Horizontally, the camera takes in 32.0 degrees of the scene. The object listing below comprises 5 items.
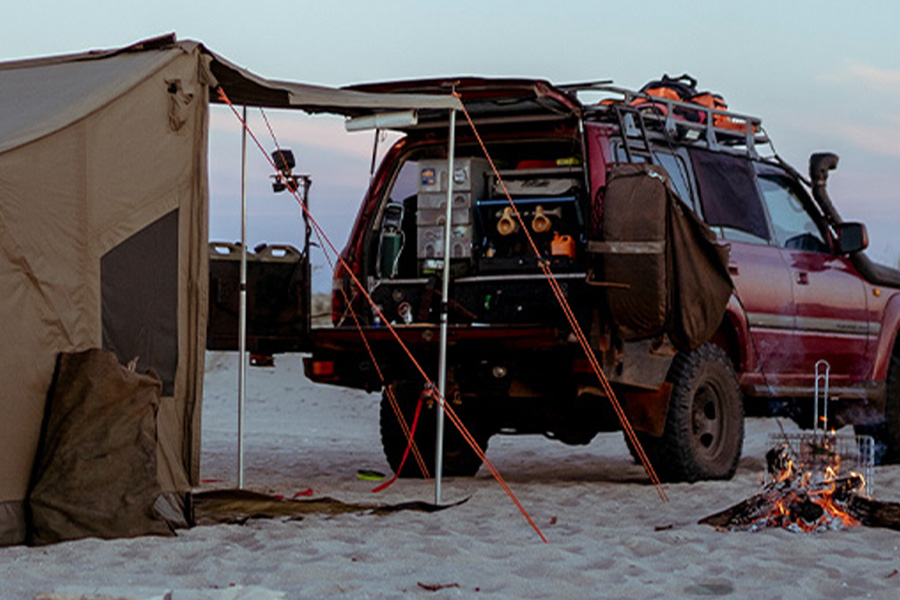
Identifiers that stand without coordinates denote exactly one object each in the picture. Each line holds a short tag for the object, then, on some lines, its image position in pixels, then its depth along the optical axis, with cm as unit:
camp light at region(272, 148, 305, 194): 826
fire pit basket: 762
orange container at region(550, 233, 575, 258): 884
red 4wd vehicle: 858
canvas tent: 664
